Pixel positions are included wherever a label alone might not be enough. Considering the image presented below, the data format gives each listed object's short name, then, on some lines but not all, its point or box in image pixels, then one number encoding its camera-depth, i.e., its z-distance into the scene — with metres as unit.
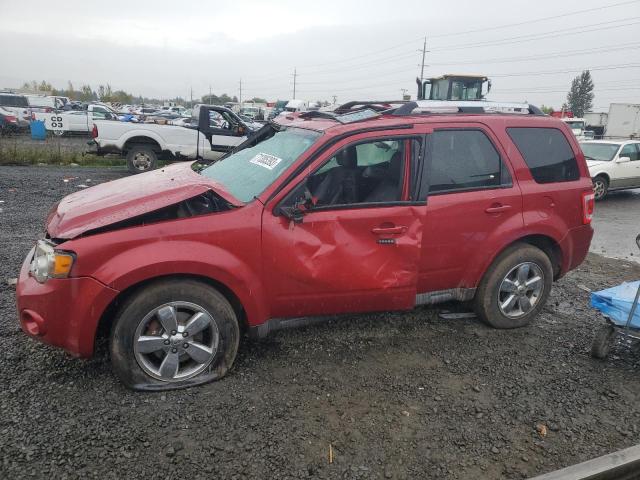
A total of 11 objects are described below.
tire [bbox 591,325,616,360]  3.76
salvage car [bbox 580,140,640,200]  12.26
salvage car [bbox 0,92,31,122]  28.62
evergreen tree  90.44
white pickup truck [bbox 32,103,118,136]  22.69
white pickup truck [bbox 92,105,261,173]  11.79
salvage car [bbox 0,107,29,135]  21.59
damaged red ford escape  2.97
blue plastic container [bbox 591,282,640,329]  3.61
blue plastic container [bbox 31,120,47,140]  20.45
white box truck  29.53
